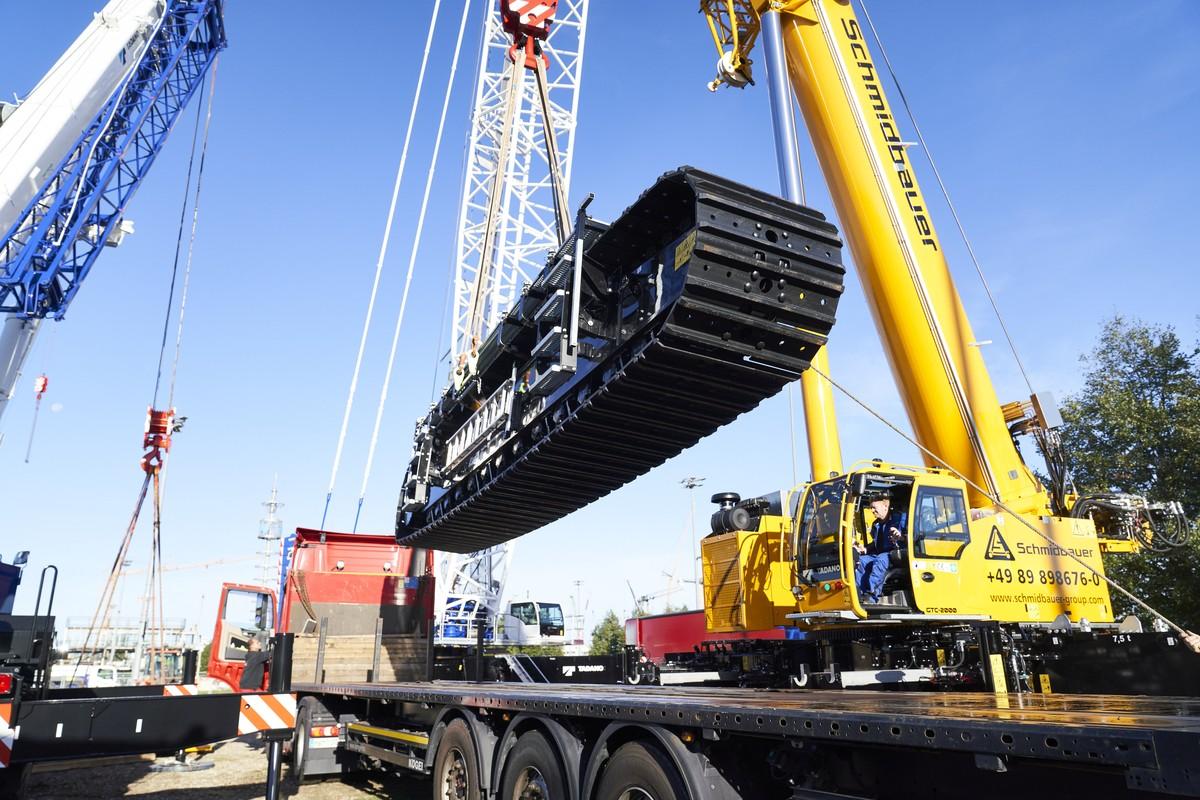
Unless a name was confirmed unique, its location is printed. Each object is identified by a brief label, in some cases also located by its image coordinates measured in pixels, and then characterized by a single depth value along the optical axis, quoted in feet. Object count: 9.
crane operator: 23.76
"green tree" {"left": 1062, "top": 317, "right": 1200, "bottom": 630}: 70.59
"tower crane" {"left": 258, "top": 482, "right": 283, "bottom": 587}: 196.95
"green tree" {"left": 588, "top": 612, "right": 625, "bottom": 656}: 187.71
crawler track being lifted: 18.28
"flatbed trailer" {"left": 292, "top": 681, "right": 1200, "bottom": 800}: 8.86
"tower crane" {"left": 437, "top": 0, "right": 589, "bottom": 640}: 87.97
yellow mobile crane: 23.81
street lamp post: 145.38
